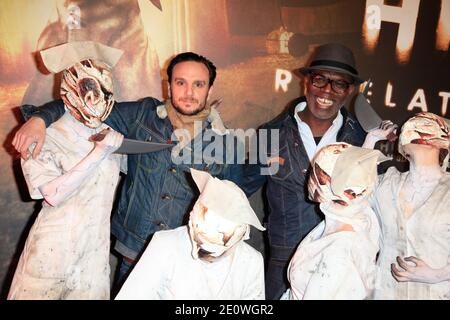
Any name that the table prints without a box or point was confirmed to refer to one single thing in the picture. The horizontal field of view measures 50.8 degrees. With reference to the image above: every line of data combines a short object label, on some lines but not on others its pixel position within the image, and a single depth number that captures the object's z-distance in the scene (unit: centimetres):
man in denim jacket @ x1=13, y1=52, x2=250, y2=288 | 333
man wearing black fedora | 360
